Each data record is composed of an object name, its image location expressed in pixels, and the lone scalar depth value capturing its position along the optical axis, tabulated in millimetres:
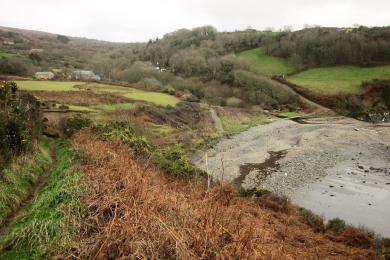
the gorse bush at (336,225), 16188
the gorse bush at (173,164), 19578
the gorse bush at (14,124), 13680
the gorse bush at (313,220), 16402
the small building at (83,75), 69025
